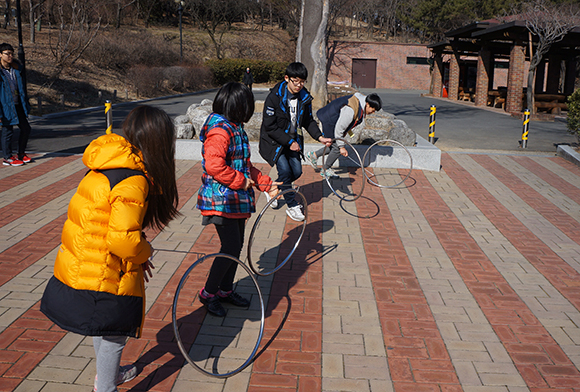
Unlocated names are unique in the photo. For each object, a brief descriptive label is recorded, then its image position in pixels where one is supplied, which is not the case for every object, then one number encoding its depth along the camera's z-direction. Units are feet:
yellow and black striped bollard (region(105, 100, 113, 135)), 32.42
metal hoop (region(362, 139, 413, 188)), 27.25
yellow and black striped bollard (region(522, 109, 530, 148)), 39.01
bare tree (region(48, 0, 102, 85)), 78.25
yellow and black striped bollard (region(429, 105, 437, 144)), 35.37
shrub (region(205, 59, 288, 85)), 130.31
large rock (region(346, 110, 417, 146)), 34.04
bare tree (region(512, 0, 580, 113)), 62.59
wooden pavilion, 69.36
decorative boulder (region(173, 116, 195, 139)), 33.96
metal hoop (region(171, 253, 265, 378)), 10.13
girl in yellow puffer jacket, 8.05
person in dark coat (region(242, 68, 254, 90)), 106.47
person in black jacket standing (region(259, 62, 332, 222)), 19.47
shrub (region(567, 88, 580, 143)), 36.72
